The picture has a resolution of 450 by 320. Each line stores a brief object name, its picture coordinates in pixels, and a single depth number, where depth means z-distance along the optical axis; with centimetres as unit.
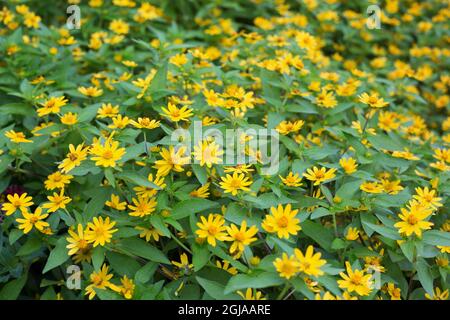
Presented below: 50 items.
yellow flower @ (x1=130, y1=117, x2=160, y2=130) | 69
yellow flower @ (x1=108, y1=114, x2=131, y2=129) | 71
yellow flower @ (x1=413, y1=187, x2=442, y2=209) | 68
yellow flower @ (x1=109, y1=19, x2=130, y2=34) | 94
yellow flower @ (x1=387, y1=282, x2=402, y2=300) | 66
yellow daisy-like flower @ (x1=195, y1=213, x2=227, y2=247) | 63
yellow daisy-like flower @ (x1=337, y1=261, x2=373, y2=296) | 62
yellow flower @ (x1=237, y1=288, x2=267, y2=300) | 61
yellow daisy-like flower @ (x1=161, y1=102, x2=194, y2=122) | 71
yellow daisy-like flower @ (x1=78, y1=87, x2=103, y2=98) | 81
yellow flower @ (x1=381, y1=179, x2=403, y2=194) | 73
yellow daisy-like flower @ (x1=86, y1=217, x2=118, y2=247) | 64
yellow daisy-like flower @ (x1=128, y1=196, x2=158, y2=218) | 65
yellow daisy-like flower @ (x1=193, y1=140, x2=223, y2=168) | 66
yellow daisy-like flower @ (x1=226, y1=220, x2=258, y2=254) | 62
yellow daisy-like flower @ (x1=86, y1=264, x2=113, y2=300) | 64
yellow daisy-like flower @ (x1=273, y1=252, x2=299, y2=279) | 59
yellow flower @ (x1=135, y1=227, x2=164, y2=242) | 66
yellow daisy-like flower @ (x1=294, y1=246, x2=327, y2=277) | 59
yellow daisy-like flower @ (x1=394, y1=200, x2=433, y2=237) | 65
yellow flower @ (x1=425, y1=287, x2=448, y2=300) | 66
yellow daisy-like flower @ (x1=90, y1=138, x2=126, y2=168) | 65
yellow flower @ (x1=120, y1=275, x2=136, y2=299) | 62
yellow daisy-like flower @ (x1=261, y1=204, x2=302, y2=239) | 63
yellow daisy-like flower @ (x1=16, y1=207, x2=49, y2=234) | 66
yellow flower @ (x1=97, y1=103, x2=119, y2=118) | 74
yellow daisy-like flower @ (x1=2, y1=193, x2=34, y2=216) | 67
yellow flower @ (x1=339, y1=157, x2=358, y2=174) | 71
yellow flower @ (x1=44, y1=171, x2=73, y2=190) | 69
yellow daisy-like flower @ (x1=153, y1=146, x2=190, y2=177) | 66
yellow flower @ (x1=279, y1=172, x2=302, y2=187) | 68
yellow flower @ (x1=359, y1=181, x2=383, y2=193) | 69
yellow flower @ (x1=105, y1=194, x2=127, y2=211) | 68
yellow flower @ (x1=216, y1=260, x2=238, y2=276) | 65
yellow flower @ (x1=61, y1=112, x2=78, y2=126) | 73
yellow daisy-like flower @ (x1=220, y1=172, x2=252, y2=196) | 66
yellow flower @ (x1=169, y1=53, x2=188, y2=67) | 82
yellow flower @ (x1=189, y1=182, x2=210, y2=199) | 69
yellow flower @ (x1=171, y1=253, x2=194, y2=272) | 65
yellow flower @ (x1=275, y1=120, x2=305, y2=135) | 75
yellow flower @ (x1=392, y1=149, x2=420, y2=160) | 76
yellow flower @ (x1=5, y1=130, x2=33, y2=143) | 71
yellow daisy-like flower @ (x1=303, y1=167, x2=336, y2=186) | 69
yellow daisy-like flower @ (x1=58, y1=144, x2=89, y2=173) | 66
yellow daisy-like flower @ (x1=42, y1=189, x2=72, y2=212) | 66
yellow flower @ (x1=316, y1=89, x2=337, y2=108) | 82
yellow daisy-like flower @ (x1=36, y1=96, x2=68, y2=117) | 74
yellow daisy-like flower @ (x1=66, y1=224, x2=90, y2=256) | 64
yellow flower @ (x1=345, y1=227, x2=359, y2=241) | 67
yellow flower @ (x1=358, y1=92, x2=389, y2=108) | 75
